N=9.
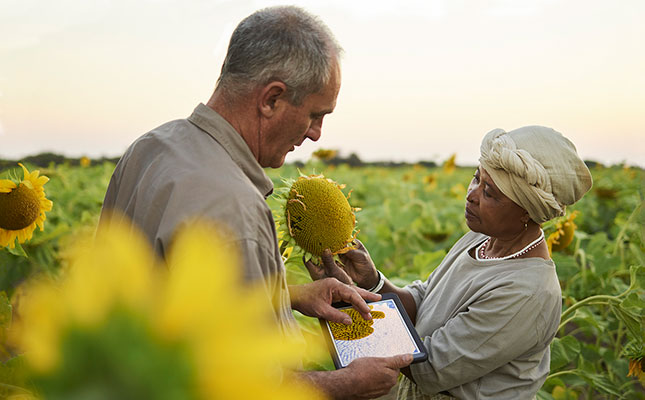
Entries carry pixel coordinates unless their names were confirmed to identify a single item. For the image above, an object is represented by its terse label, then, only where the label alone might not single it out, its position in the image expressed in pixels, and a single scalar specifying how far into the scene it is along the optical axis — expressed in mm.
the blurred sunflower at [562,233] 3057
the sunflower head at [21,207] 2652
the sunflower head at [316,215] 1850
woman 1866
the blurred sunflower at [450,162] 8252
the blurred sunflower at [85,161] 11312
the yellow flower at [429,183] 9223
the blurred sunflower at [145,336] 257
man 1243
